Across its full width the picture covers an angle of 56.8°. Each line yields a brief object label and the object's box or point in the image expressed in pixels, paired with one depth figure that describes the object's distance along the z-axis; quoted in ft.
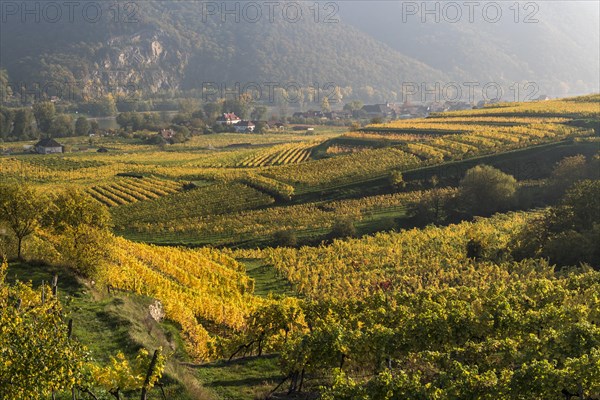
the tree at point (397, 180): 273.75
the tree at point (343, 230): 213.46
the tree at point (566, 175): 249.96
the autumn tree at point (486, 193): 242.37
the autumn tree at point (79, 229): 110.01
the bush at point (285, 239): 210.18
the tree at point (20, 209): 111.75
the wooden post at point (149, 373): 54.83
